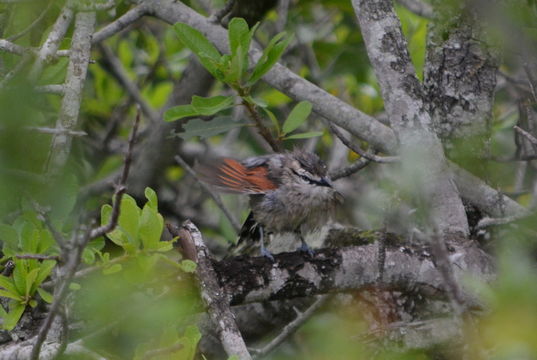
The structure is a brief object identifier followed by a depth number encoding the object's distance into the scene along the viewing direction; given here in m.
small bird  9.20
